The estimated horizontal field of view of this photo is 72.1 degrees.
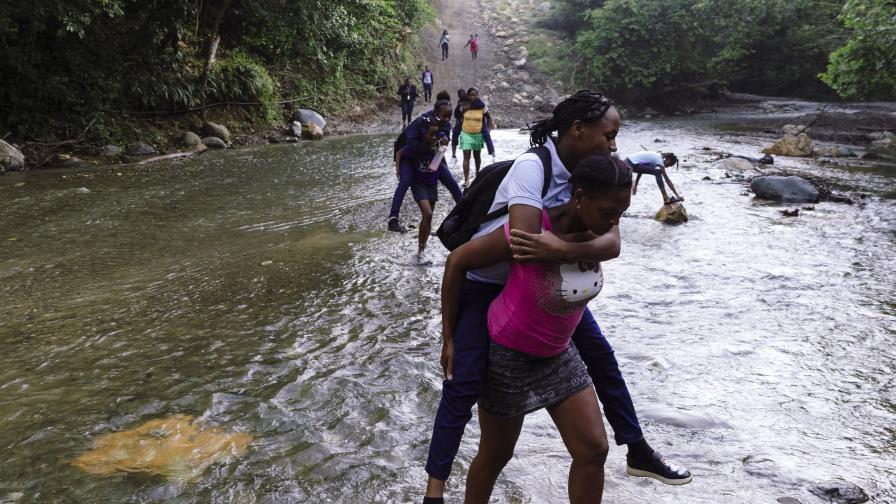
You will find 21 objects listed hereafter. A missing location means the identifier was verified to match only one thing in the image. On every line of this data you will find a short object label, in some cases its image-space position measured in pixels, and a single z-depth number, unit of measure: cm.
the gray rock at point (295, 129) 1942
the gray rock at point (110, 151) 1427
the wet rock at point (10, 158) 1255
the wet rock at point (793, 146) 1616
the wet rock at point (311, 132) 1968
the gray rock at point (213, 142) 1666
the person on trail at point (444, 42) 3212
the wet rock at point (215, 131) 1725
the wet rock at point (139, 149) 1470
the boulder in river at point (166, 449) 330
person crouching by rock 1000
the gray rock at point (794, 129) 2064
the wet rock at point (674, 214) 948
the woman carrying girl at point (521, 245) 222
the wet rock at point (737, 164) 1425
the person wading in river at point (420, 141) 725
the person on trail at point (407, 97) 2175
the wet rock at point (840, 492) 306
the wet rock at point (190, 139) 1597
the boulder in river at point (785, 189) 1088
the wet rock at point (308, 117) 2060
